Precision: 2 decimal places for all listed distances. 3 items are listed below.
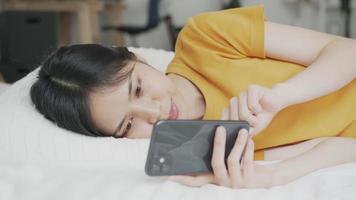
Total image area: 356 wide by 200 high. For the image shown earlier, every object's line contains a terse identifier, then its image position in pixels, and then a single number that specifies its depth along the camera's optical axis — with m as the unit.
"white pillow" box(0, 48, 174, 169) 0.78
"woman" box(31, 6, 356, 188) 0.73
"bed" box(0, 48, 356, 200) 0.64
